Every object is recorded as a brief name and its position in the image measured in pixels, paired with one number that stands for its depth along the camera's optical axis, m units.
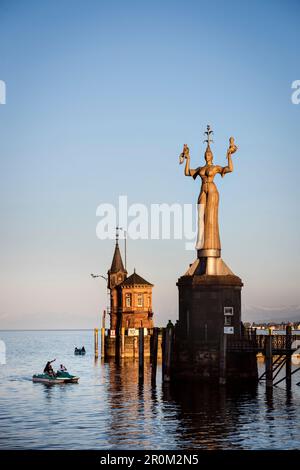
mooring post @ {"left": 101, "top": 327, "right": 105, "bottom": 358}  87.56
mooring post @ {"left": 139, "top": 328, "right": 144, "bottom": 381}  58.27
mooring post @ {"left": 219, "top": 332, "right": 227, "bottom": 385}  50.28
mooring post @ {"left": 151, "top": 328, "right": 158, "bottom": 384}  56.31
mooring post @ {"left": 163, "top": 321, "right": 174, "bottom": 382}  52.12
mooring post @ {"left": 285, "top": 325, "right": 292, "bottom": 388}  52.41
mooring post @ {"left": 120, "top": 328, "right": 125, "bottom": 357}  83.71
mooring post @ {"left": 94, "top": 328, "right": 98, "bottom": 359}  97.28
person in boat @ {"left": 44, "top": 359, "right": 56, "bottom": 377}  64.06
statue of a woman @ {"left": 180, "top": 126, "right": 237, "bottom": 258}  55.41
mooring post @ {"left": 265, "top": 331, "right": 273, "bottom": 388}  50.44
